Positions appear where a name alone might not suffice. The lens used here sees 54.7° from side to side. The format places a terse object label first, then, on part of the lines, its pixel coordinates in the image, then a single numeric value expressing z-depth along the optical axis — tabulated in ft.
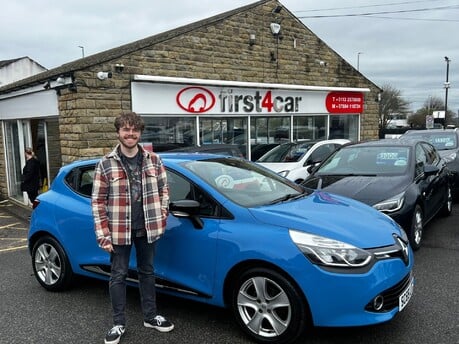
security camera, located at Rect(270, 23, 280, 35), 40.11
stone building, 28.35
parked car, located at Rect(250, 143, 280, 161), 38.91
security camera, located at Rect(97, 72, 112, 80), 27.78
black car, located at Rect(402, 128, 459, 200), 28.68
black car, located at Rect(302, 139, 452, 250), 17.31
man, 10.79
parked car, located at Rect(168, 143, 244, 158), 26.25
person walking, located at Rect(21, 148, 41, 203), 32.63
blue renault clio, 9.96
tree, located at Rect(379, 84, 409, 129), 188.20
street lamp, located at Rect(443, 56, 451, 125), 145.28
